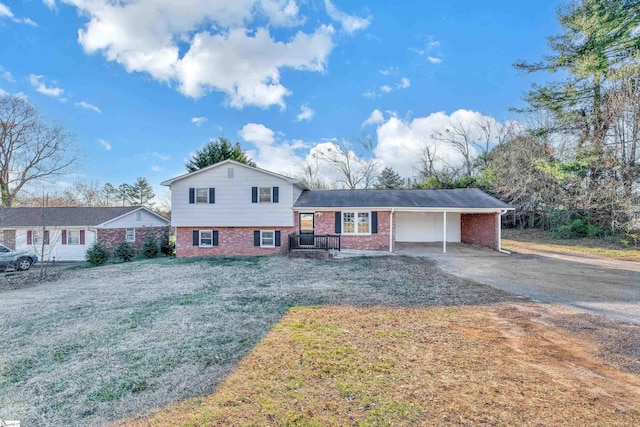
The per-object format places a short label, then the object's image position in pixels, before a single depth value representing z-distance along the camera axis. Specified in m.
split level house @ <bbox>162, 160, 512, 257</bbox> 14.88
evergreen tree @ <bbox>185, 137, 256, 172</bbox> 24.12
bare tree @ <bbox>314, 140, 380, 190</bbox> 34.75
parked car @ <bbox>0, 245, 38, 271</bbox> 13.59
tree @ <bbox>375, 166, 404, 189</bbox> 32.91
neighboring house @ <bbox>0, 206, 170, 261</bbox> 18.88
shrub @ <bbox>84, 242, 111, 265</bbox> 16.41
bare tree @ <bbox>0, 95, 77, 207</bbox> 23.58
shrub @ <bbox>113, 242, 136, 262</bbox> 17.77
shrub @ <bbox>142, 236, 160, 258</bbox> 18.27
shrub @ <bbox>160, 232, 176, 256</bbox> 19.12
